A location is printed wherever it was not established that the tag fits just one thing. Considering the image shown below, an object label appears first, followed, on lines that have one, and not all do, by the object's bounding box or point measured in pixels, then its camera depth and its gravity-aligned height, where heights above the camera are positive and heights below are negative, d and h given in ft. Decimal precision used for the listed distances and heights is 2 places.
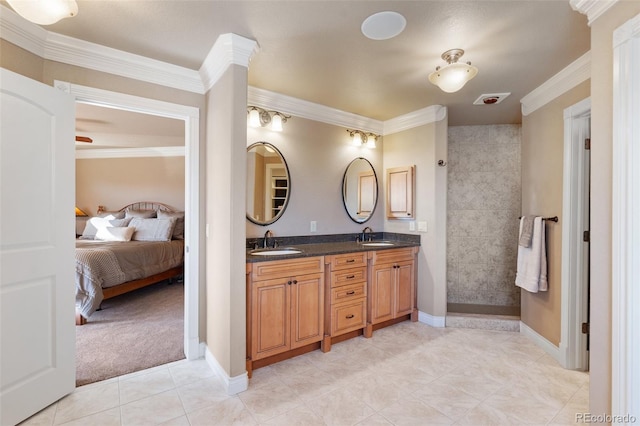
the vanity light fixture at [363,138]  11.57 +3.03
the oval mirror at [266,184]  9.32 +0.93
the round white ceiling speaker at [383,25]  5.66 +3.89
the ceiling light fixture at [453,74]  6.26 +3.11
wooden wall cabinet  11.32 +0.79
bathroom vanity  7.47 -2.52
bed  10.78 -1.88
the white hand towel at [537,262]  8.64 -1.53
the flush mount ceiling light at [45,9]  4.42 +3.19
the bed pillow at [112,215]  17.45 -0.29
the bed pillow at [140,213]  17.62 -0.16
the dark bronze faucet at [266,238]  9.47 -0.90
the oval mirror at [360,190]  11.52 +0.90
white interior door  5.37 -0.74
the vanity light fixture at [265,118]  9.13 +3.08
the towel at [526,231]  9.02 -0.61
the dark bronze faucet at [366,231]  11.79 -0.83
